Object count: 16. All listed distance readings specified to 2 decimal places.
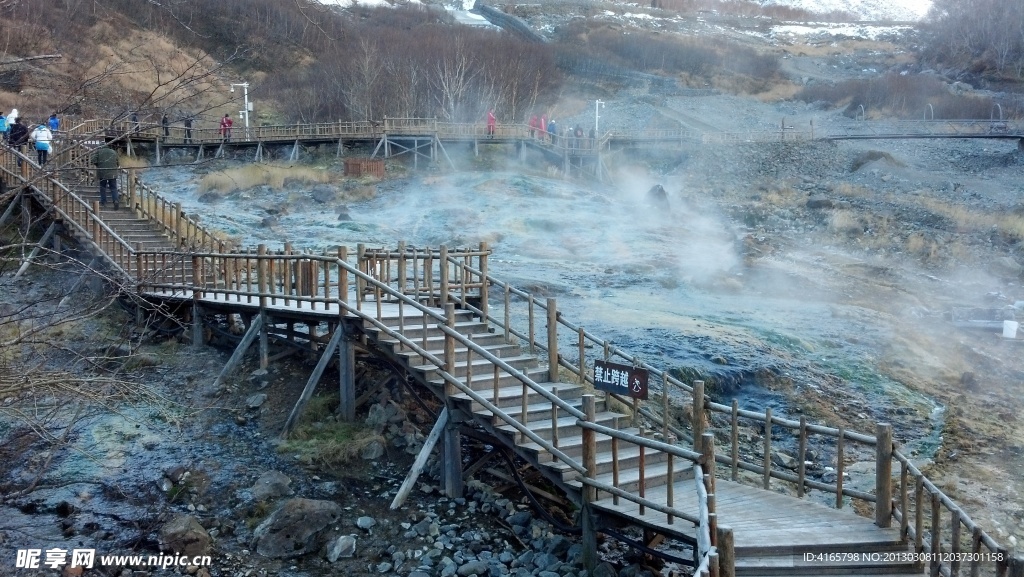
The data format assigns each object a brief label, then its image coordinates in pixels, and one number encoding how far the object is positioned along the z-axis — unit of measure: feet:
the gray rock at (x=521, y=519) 36.45
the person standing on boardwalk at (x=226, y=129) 121.39
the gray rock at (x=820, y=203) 112.47
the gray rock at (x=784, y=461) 45.93
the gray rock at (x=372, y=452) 40.73
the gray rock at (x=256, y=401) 44.86
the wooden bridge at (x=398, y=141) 129.80
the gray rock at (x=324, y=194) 104.05
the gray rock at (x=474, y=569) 32.76
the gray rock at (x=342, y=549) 33.63
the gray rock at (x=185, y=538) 32.53
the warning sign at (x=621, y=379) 32.53
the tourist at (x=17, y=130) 51.51
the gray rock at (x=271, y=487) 37.11
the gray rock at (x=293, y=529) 33.83
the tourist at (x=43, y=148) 44.19
